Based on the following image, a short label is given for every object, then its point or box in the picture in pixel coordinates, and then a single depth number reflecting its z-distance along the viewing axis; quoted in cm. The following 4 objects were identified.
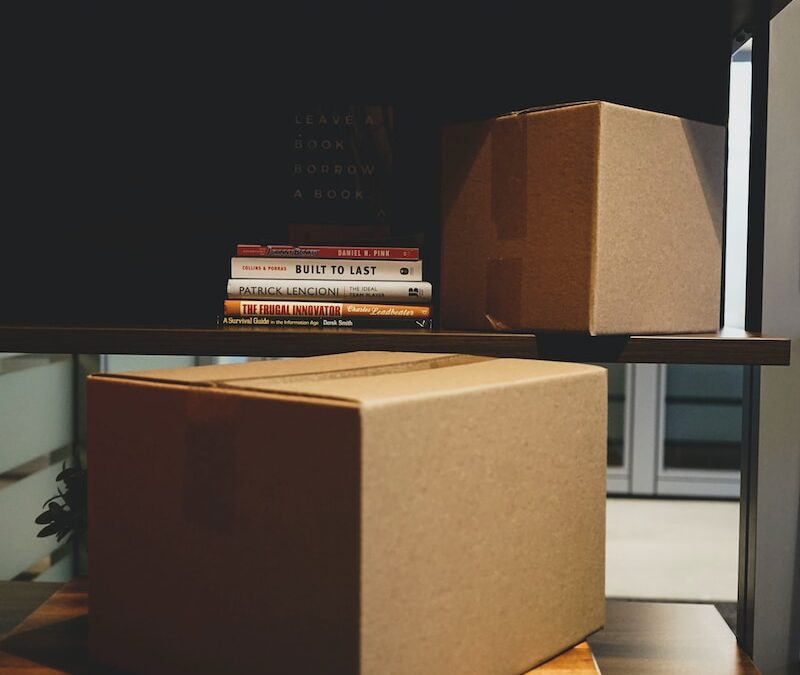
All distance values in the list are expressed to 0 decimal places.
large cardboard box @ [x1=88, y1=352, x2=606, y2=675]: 67
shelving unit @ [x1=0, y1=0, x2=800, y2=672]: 128
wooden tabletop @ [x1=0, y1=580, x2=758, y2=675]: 92
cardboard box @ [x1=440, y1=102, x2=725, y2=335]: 95
